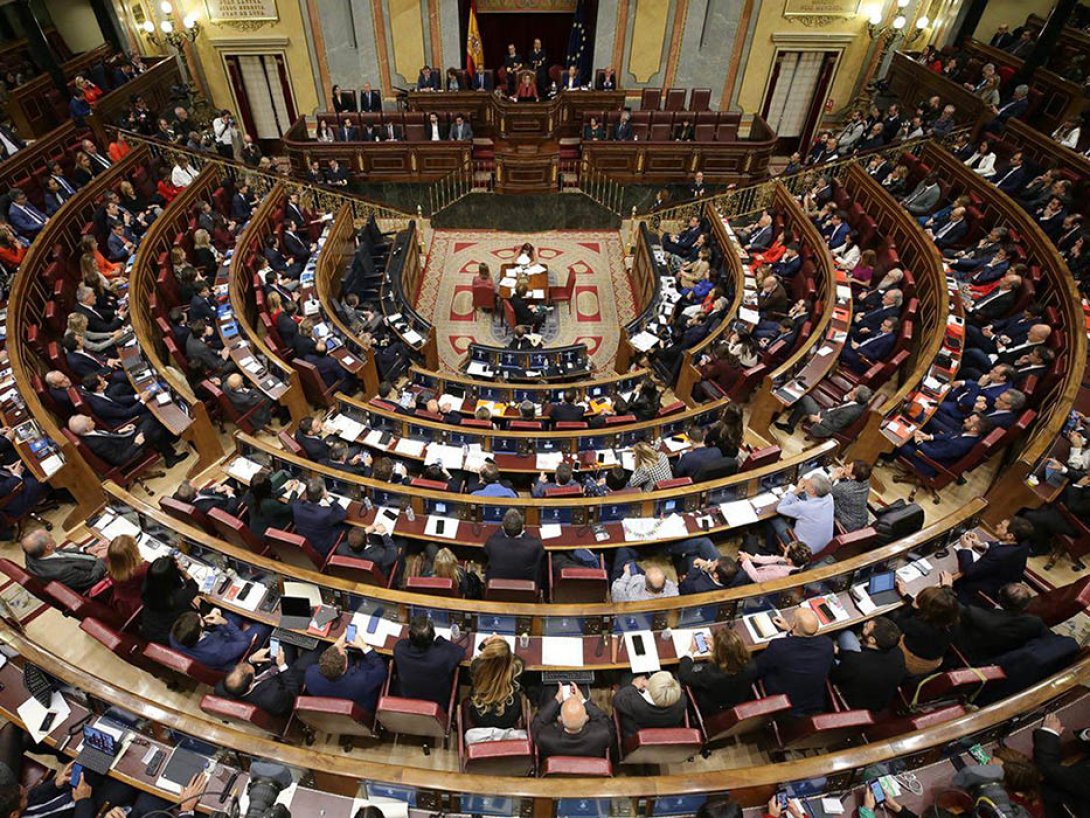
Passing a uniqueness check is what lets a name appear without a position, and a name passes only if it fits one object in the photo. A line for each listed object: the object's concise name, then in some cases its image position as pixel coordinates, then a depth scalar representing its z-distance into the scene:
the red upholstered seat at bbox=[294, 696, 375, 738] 3.89
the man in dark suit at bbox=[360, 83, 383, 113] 14.76
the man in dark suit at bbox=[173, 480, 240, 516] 5.55
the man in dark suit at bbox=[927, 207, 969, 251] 9.83
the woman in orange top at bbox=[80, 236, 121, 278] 8.91
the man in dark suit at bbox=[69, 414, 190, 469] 6.34
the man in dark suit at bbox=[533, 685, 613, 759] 3.70
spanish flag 14.87
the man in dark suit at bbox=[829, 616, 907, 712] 4.07
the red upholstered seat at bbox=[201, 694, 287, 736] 3.91
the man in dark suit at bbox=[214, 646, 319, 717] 4.10
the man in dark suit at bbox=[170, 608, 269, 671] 4.26
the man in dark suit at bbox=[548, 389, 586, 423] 7.36
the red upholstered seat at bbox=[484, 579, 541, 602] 4.63
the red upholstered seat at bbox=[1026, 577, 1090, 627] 4.38
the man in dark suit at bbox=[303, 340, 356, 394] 8.12
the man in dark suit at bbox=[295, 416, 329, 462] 6.38
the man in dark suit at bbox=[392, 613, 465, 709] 4.04
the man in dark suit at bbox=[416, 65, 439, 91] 14.73
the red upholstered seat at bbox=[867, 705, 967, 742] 3.95
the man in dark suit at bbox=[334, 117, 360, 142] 13.54
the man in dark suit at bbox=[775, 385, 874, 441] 7.01
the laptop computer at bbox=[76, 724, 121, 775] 3.73
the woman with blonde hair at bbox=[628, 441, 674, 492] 6.11
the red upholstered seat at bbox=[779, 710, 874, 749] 3.84
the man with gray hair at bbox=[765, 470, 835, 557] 5.38
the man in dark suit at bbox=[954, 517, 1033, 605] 4.76
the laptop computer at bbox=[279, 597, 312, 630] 4.70
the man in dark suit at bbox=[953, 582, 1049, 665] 4.26
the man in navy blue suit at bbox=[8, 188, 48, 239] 9.37
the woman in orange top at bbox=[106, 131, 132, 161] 11.88
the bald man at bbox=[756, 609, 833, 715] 4.10
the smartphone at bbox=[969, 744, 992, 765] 3.80
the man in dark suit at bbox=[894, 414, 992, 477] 6.49
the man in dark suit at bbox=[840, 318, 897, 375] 8.03
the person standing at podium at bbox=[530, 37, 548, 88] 15.16
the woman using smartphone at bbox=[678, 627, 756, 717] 3.94
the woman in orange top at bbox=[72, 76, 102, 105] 12.38
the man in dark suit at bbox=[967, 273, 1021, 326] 8.30
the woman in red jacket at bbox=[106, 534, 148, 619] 4.46
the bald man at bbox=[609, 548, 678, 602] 4.76
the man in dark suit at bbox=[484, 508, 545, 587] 4.90
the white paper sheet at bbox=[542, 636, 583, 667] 4.54
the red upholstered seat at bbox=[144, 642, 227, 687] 4.16
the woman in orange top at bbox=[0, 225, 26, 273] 8.66
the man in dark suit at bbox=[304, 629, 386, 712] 4.02
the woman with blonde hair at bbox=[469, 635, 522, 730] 3.66
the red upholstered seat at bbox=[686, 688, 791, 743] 3.85
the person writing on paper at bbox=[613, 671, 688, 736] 3.89
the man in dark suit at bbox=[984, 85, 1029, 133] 11.26
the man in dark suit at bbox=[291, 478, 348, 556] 5.29
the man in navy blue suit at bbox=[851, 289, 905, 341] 8.42
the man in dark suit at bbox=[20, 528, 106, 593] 4.64
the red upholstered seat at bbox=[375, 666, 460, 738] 3.86
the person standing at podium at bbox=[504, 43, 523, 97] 15.15
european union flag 14.85
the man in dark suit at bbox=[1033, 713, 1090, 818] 3.38
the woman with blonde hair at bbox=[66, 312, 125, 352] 7.54
